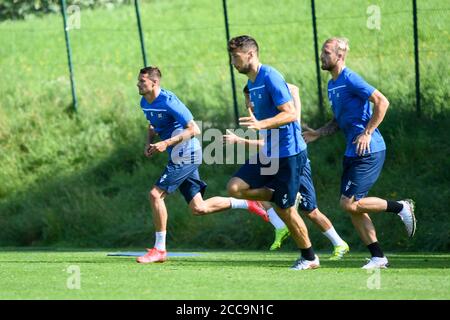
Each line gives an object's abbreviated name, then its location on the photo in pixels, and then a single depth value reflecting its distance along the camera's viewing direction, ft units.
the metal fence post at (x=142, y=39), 66.10
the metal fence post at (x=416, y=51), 58.00
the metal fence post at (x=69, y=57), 69.97
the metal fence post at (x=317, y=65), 60.70
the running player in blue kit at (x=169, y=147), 42.01
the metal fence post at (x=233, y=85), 63.93
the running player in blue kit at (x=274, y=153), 35.78
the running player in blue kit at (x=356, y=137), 36.73
